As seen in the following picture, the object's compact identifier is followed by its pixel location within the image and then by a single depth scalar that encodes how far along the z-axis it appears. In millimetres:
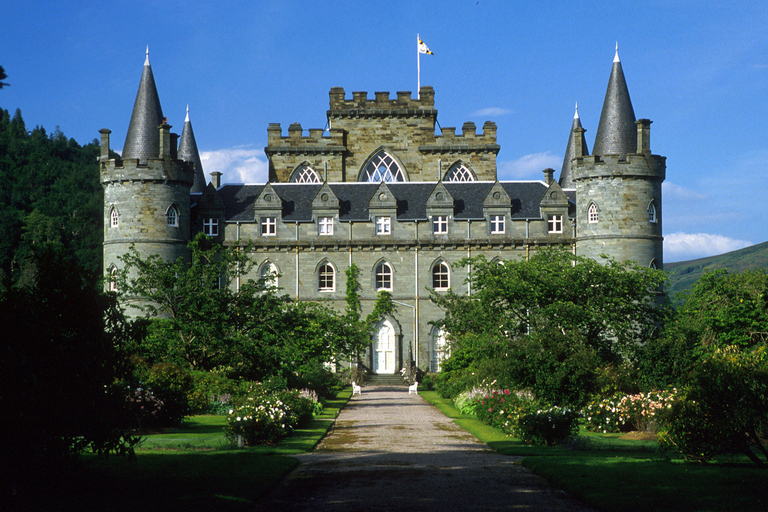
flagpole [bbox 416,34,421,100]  56500
